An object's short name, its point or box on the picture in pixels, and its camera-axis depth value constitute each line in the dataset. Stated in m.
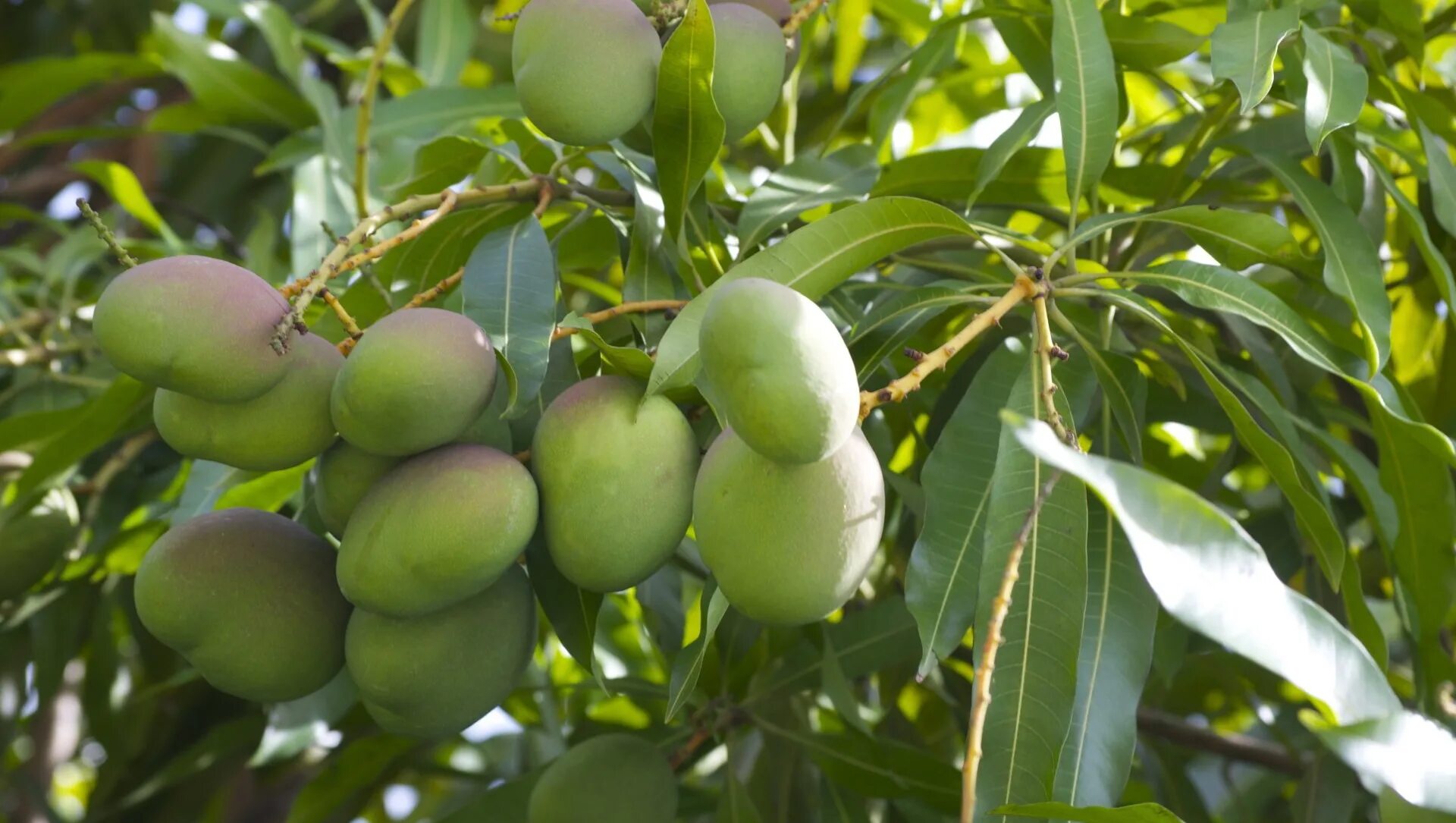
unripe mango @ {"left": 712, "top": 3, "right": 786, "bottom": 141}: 1.83
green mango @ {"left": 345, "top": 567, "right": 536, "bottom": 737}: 1.74
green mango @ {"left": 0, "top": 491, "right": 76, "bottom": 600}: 2.08
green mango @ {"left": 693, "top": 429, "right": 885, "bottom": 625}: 1.64
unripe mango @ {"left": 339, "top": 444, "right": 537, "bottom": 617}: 1.68
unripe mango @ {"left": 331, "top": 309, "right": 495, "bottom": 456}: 1.67
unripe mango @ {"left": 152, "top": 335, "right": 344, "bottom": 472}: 1.71
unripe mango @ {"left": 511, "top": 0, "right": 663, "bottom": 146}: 1.78
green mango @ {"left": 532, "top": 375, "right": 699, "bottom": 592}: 1.70
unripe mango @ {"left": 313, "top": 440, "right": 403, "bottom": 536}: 1.75
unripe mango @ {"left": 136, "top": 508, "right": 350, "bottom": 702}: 1.74
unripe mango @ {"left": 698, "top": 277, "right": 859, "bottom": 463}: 1.58
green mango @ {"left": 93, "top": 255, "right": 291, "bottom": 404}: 1.67
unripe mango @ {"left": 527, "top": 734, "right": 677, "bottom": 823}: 1.90
